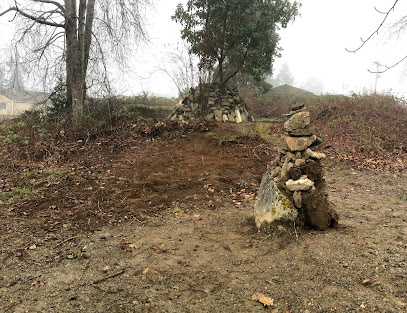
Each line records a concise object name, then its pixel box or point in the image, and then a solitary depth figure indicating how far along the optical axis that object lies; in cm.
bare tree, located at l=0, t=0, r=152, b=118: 918
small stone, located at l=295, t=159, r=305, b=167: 353
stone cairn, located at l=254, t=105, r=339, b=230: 343
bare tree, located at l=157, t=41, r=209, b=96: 1177
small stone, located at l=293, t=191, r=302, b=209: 345
